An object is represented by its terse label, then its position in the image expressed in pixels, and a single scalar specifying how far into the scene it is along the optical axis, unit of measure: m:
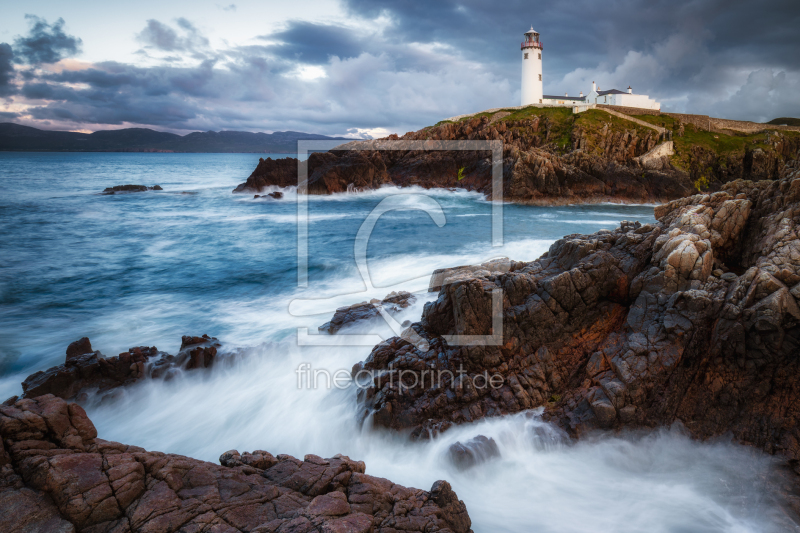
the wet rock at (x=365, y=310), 12.24
